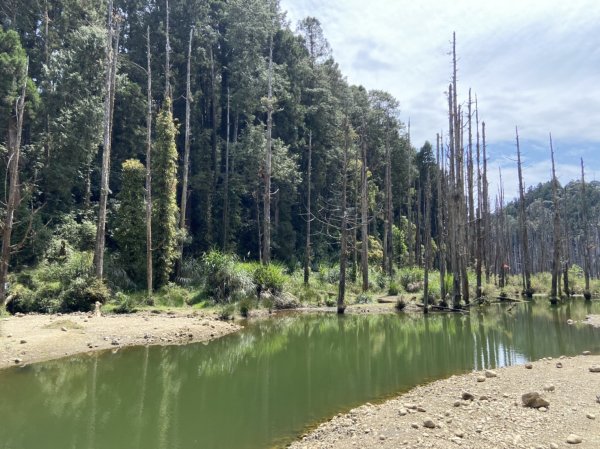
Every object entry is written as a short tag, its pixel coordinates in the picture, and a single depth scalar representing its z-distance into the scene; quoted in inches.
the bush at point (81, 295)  704.7
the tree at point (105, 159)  760.2
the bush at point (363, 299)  974.7
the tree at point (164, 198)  916.0
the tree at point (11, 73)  834.8
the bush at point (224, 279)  869.2
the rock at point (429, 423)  249.3
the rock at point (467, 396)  303.6
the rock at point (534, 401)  276.5
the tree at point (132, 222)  893.8
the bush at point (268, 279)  904.9
